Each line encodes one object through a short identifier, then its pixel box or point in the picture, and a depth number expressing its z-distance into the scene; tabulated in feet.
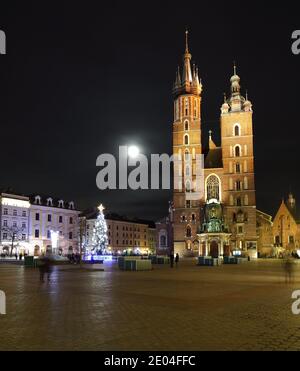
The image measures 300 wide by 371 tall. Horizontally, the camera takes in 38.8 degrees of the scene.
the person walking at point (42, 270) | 71.36
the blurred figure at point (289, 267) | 72.06
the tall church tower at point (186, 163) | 278.26
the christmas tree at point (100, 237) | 228.63
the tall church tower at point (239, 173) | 268.41
